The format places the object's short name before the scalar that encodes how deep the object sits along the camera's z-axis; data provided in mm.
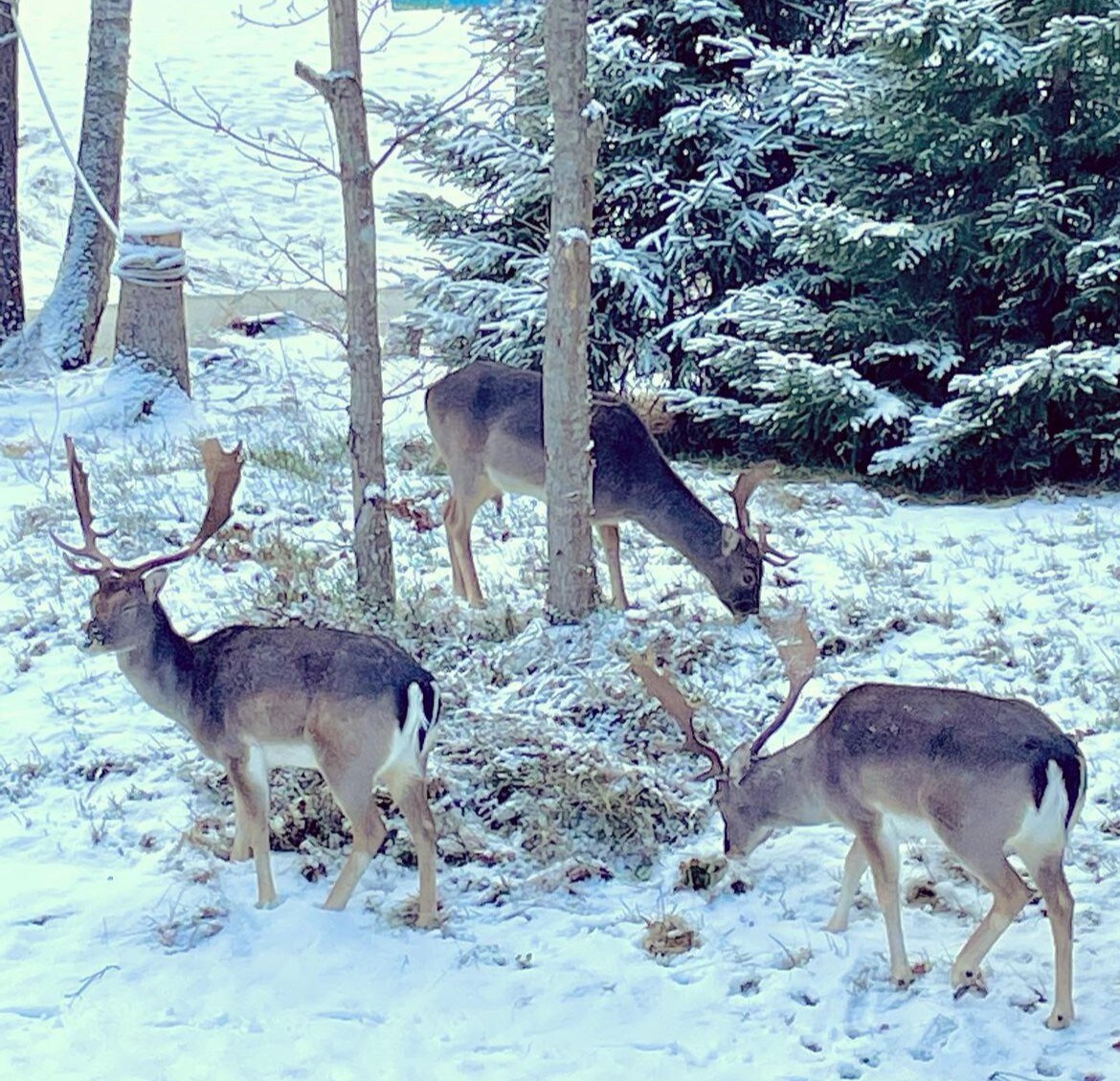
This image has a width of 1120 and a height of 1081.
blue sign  25672
